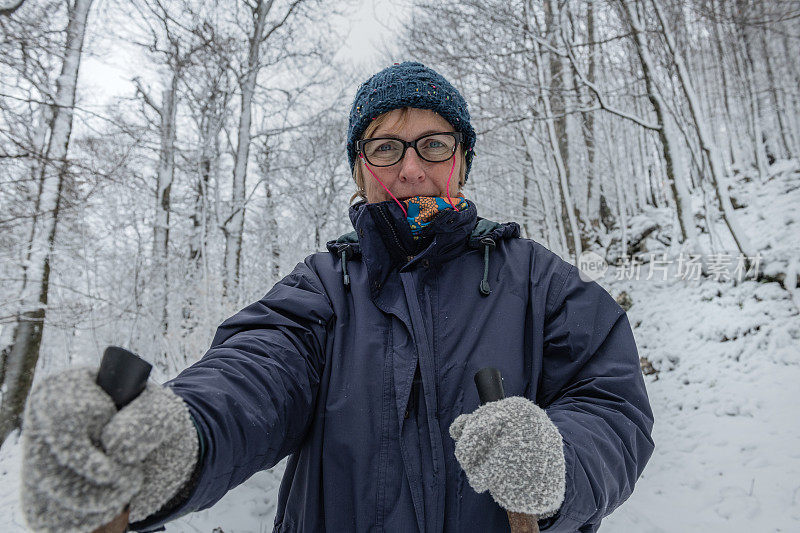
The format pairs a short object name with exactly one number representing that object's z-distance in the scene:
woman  0.69
